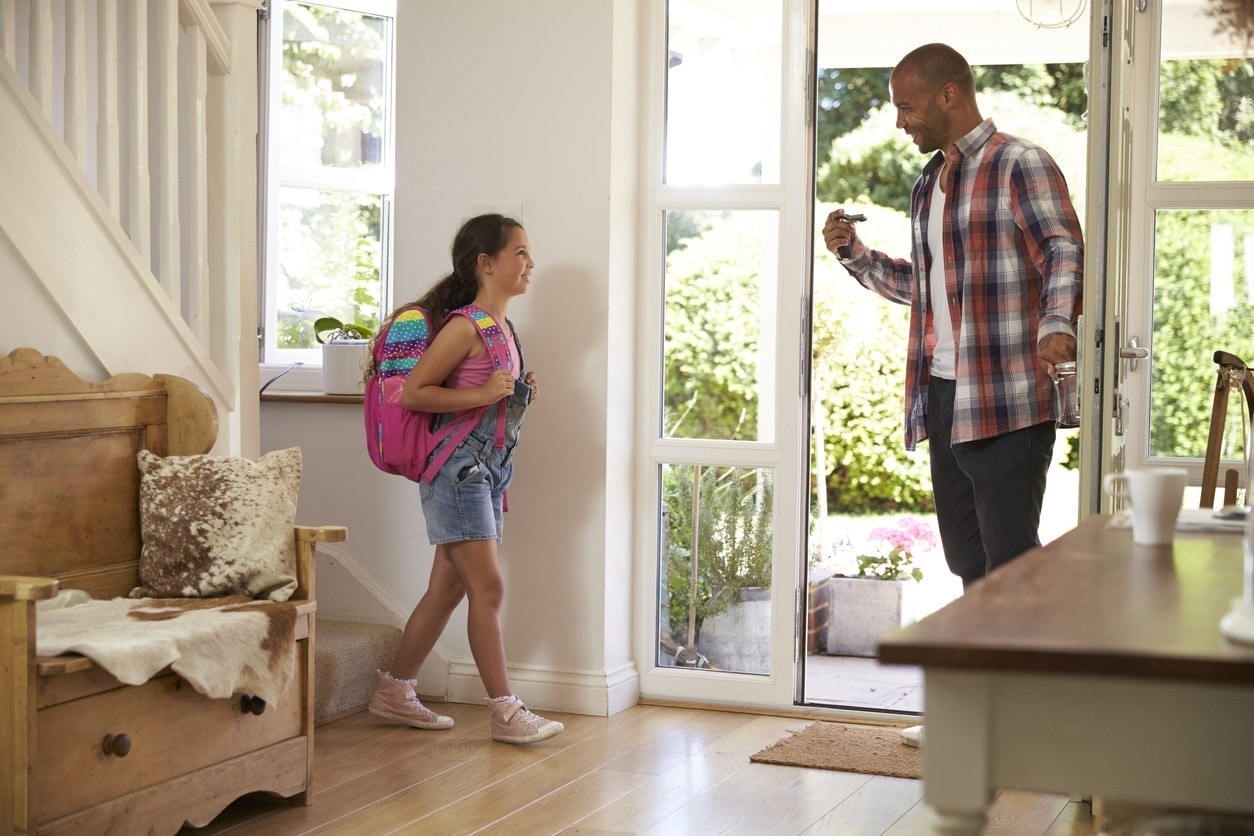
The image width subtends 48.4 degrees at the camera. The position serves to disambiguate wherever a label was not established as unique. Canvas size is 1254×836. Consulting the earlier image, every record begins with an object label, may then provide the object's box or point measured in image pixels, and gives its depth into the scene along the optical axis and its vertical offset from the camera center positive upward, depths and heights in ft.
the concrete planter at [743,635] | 12.91 -2.11
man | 10.28 +0.84
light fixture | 12.01 +3.48
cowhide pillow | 9.84 -0.91
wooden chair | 10.46 -0.02
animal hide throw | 8.22 -1.46
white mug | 5.48 -0.35
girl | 11.59 -0.53
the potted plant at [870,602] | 16.37 -2.27
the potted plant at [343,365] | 13.91 +0.38
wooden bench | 7.78 -1.61
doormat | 10.94 -2.79
